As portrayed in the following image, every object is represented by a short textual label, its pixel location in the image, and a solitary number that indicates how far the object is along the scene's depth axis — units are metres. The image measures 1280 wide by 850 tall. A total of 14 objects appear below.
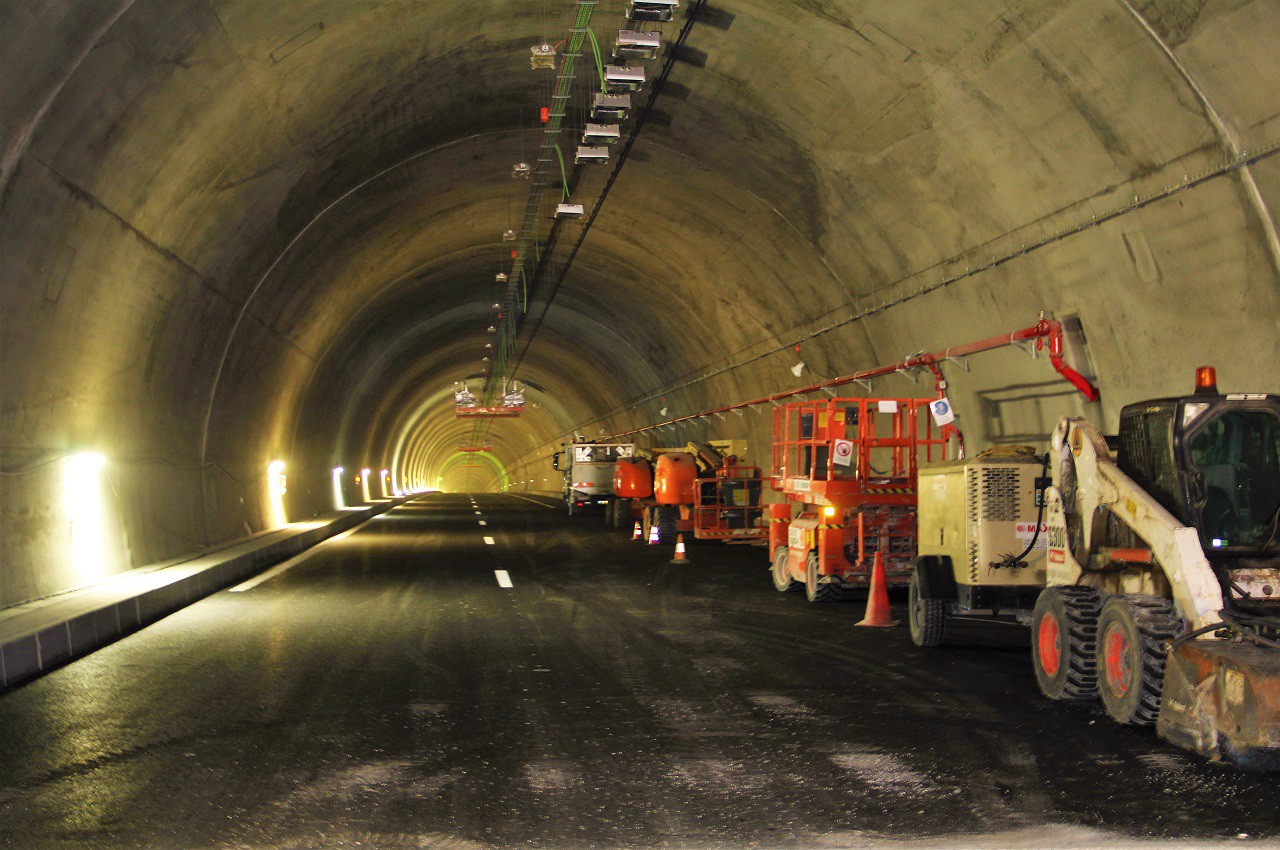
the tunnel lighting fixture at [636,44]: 13.71
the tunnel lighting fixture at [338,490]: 38.03
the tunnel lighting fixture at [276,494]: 25.71
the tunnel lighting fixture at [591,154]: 17.95
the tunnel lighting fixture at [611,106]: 16.11
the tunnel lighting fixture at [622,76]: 14.98
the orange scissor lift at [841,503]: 14.03
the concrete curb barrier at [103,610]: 9.47
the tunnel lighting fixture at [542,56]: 14.43
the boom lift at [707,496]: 23.98
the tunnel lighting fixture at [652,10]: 12.74
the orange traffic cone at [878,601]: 12.60
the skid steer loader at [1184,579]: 6.49
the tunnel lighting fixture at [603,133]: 17.22
